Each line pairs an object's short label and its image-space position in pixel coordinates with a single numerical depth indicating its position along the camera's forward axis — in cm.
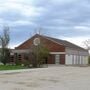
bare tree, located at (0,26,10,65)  3012
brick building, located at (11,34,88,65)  3456
